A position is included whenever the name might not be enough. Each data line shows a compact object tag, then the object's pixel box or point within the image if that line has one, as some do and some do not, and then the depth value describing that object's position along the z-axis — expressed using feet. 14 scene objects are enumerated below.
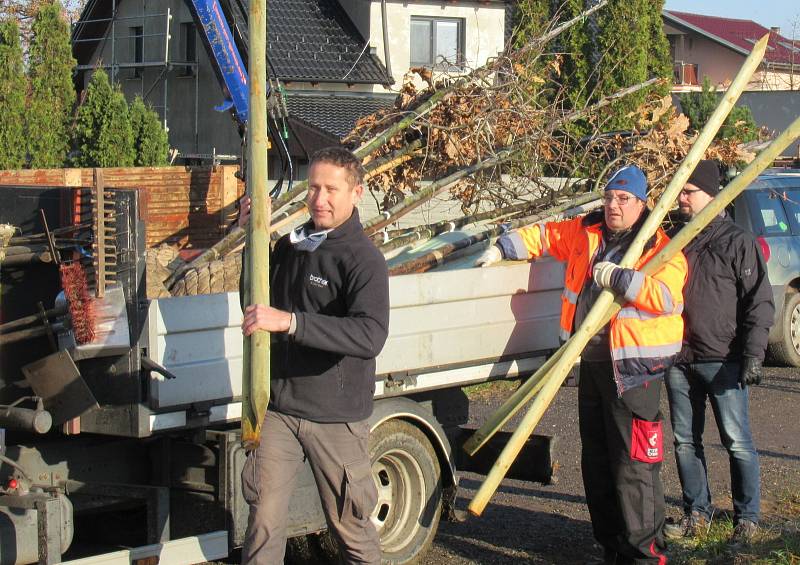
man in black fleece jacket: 14.69
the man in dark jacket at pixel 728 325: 20.33
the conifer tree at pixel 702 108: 97.55
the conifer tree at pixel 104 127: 70.23
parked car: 40.68
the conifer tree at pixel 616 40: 89.76
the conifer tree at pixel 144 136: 73.05
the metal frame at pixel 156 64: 94.89
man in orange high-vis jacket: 18.49
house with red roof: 167.73
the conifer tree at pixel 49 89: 70.49
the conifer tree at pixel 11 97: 67.97
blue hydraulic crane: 49.83
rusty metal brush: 15.31
